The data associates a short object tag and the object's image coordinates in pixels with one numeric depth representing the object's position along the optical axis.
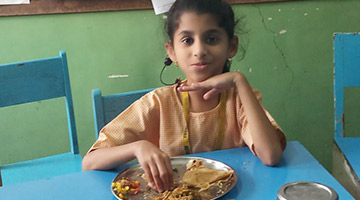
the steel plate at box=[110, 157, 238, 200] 0.91
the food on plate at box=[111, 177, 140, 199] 0.92
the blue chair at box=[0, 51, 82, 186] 1.66
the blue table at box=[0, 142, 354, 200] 0.93
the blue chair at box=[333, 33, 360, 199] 1.61
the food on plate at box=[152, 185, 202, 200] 0.88
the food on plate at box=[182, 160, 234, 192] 0.94
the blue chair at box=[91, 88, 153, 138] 1.42
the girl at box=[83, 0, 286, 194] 1.21
